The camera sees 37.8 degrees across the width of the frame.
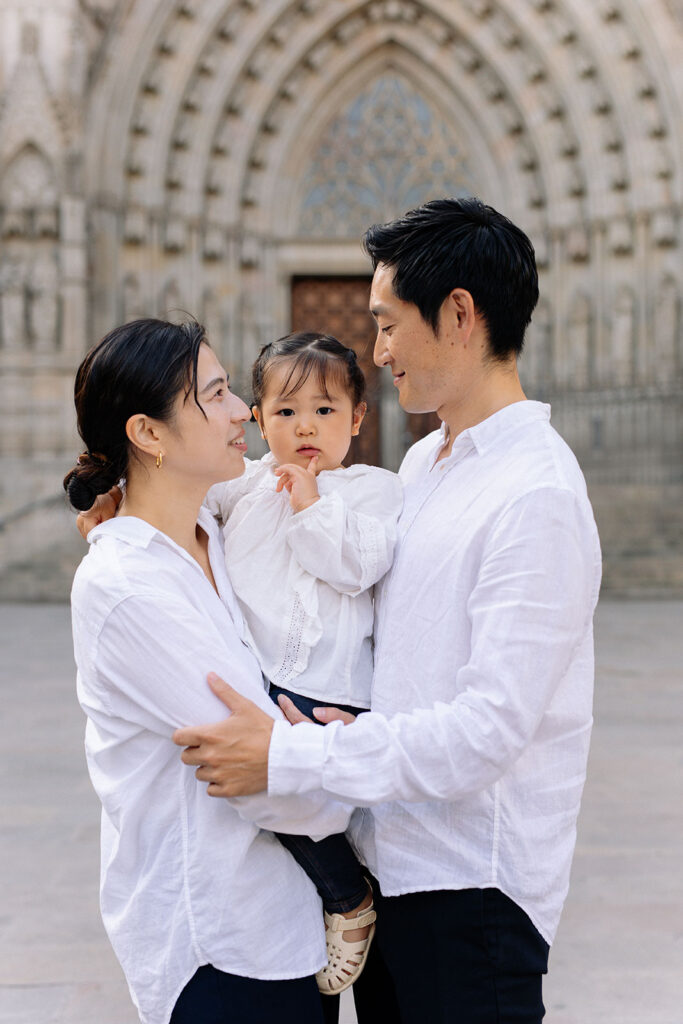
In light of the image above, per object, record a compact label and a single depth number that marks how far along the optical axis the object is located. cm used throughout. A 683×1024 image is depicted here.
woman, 126
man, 118
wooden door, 1333
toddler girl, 141
